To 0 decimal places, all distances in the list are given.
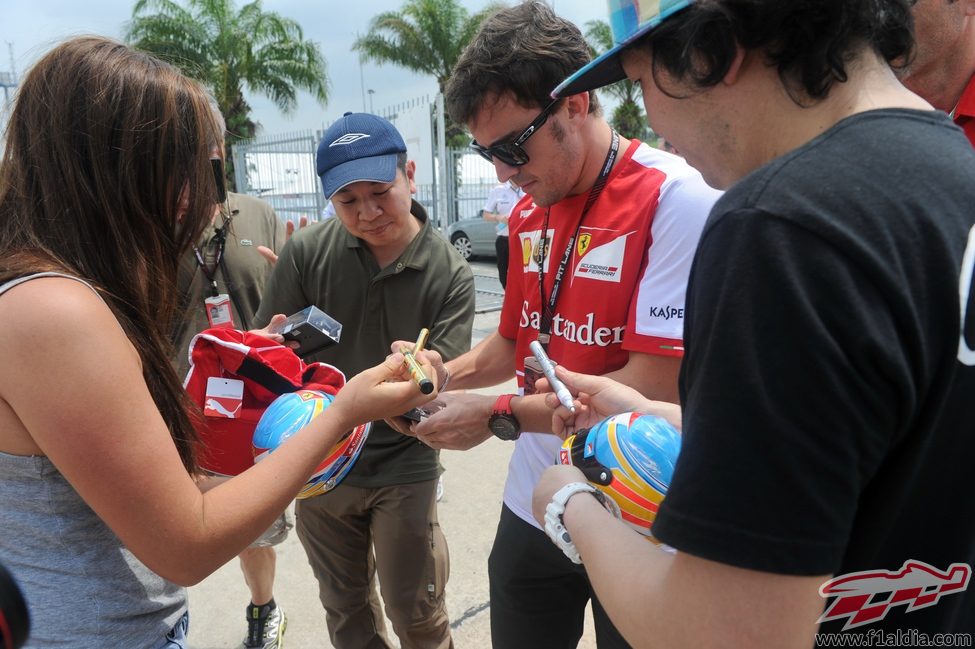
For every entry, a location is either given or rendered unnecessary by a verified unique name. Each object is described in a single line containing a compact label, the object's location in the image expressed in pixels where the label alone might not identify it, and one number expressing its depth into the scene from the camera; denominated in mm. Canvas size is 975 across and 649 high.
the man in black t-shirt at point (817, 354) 686
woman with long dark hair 1129
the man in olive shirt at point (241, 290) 2973
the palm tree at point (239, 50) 20734
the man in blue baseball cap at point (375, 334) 2650
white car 14633
